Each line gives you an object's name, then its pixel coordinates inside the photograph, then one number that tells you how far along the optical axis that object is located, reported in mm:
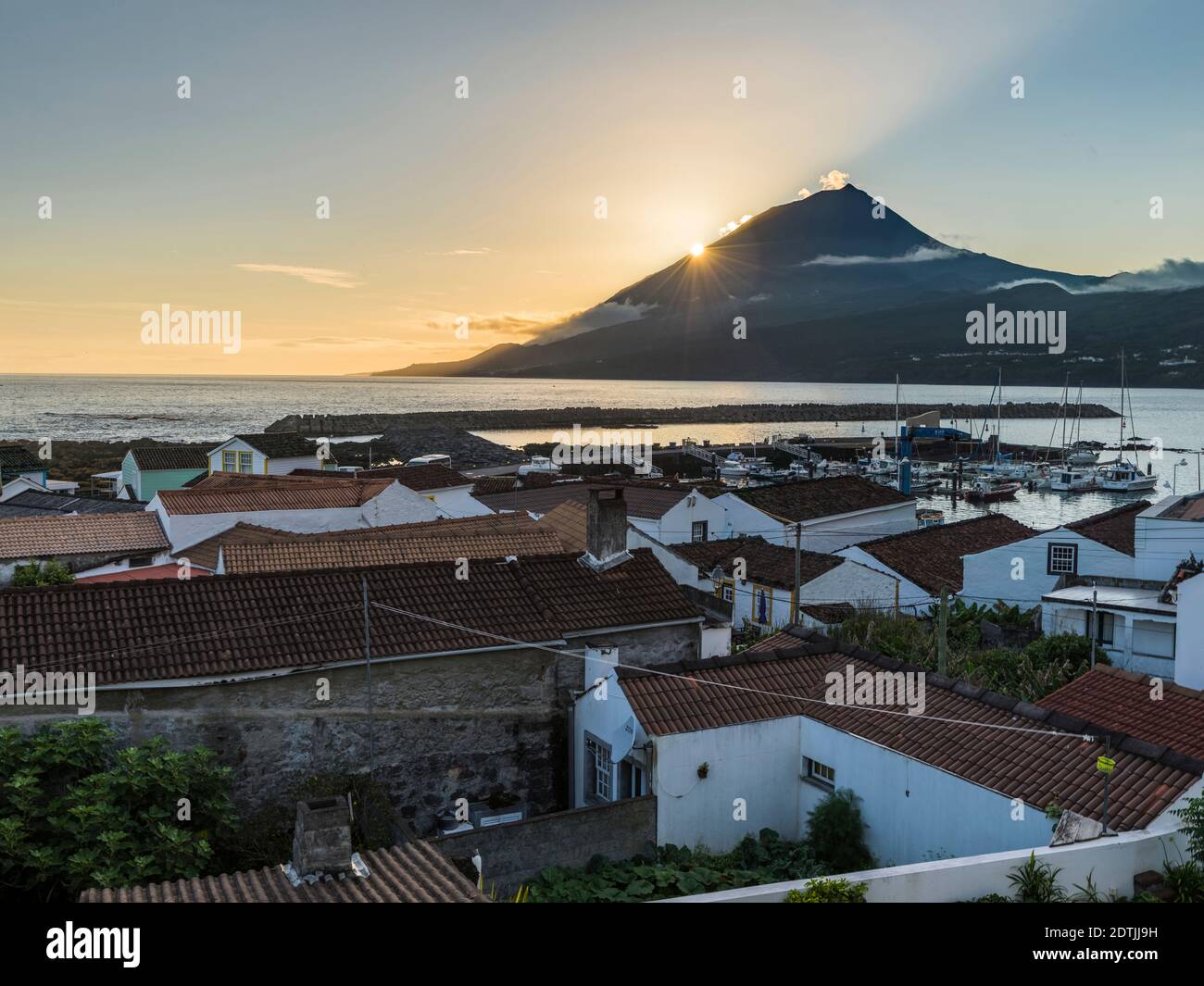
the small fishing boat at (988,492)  77625
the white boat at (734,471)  77406
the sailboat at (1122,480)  84000
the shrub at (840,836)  12266
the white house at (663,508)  37188
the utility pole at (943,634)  17034
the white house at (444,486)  36469
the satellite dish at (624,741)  13398
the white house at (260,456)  46938
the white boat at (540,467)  60422
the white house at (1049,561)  28578
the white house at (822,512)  38938
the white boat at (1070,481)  83688
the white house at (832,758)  11008
